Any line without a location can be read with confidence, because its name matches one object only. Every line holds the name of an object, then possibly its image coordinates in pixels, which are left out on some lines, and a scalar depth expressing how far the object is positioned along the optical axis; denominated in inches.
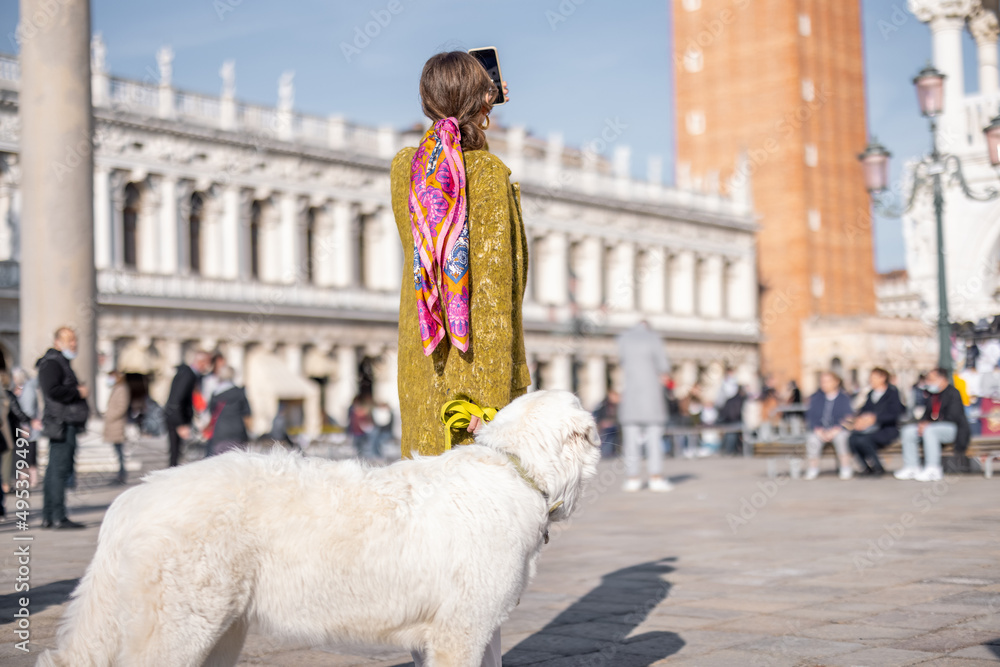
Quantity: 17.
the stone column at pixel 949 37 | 845.8
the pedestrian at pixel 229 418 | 448.8
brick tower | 2046.0
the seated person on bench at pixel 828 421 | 534.9
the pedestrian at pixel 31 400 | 534.0
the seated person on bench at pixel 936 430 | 501.0
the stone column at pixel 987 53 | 919.0
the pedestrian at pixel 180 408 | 536.1
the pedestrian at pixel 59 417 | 352.2
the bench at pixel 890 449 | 516.1
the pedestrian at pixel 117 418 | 569.9
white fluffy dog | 105.7
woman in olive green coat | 129.6
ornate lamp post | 561.9
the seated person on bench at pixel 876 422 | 514.9
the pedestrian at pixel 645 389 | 494.3
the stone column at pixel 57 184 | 429.4
